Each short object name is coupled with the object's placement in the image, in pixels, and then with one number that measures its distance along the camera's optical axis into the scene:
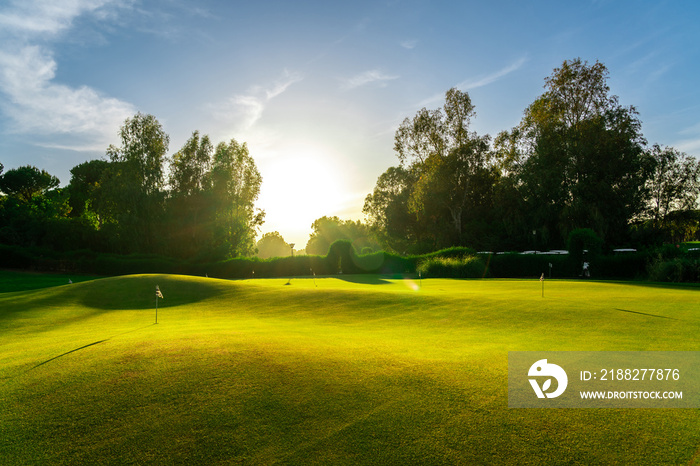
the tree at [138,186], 47.78
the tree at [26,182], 68.44
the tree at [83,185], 64.31
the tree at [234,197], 52.28
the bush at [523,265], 31.52
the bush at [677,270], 22.44
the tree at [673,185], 47.81
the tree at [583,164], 41.28
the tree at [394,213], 65.75
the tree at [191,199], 50.09
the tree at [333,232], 123.02
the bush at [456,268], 32.94
